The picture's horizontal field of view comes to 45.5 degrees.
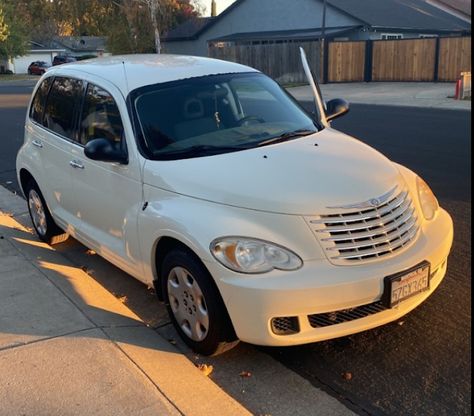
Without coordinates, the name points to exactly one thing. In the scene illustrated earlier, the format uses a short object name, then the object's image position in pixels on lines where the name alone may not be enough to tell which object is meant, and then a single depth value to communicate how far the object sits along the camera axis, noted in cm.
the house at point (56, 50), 6431
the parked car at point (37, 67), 5447
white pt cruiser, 320
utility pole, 2912
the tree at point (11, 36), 5384
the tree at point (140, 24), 4222
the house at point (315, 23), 3202
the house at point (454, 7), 4702
